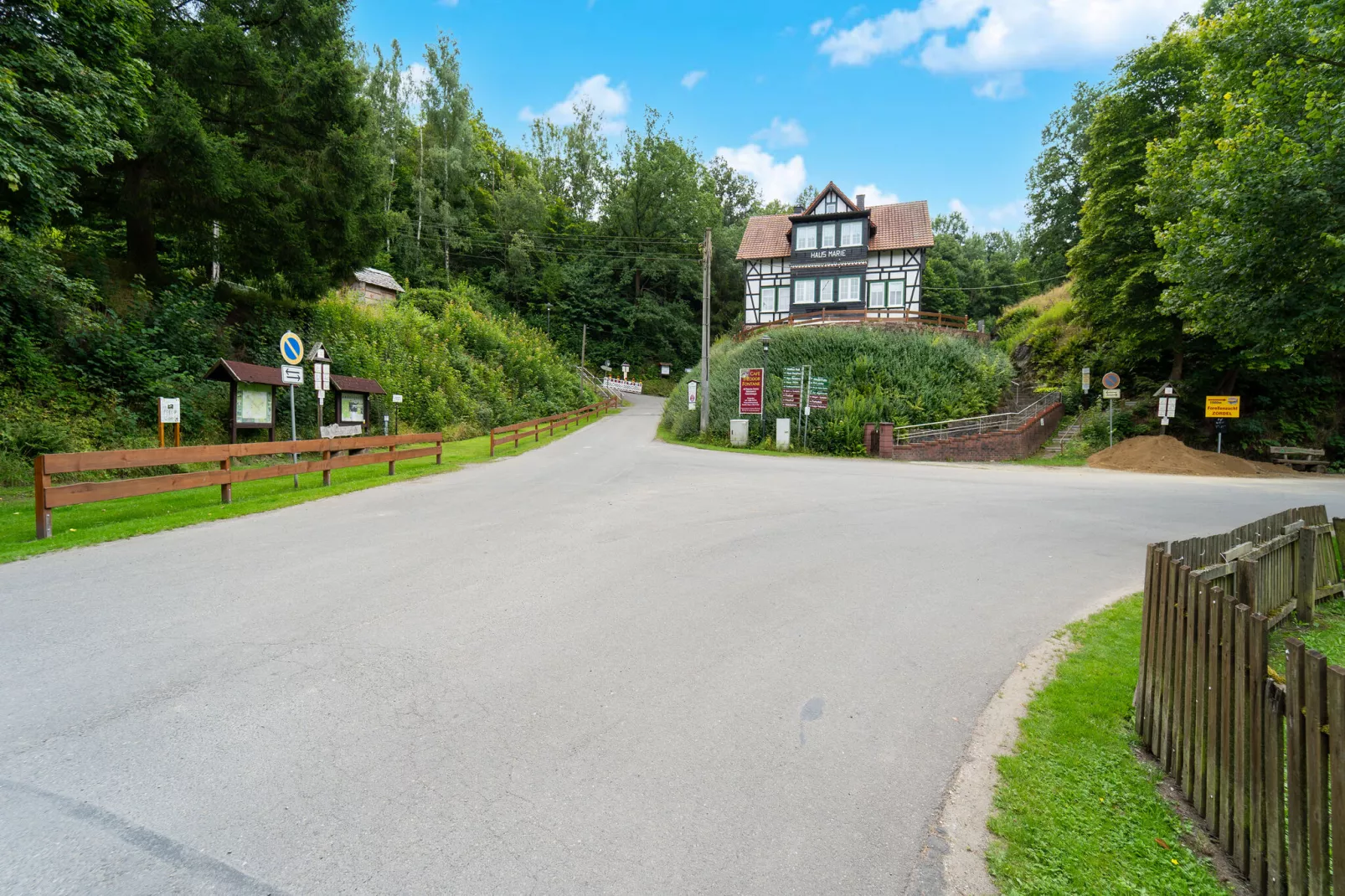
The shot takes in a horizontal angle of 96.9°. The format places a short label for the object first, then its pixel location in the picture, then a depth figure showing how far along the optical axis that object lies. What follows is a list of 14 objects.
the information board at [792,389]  25.36
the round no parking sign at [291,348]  11.20
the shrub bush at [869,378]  24.78
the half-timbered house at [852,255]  37.38
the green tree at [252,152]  15.46
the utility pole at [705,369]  27.37
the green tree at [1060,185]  39.75
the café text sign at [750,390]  26.45
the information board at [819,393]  25.53
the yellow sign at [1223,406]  22.67
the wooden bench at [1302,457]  22.03
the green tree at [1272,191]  9.72
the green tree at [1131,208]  23.95
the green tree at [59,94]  10.46
